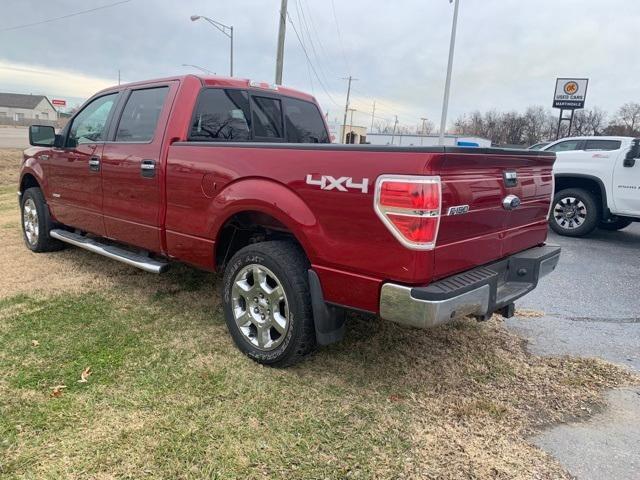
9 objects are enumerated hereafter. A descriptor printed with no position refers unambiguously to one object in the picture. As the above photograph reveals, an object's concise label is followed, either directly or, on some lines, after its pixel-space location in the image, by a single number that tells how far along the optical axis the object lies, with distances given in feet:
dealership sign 79.08
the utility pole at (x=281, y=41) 57.82
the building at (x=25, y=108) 337.52
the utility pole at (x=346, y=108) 204.13
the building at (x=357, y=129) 144.09
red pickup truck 8.43
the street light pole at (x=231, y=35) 71.24
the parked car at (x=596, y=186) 25.96
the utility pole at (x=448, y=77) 77.02
